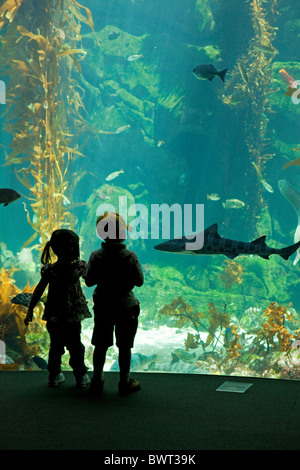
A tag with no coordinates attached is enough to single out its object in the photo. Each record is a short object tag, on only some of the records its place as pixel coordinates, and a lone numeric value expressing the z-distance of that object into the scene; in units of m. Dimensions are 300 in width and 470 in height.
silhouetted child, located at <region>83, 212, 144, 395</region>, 3.44
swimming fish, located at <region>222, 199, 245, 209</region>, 11.48
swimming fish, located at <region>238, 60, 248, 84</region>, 8.68
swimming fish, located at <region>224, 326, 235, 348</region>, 7.49
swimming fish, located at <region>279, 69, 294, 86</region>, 10.35
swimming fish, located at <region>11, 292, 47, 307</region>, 5.22
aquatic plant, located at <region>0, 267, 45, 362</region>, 6.18
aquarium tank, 7.10
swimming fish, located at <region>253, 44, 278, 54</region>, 8.93
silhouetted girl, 3.57
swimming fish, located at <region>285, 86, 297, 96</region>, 6.81
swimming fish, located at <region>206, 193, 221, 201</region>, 11.57
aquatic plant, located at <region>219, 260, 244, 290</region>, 13.03
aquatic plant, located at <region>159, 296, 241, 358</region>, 7.03
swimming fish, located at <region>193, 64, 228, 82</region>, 7.81
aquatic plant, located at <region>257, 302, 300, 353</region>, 6.35
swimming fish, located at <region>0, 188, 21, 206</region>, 4.66
